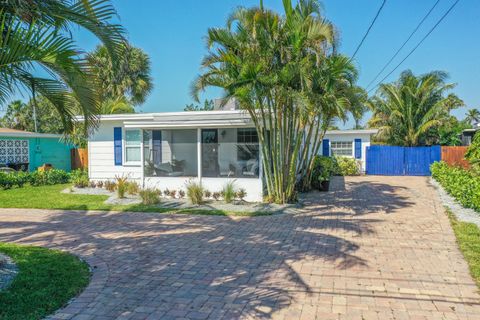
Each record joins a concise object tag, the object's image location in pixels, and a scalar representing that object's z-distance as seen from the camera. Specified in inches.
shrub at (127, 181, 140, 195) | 512.4
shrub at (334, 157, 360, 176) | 874.1
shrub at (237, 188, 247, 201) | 462.0
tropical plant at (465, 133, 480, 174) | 438.0
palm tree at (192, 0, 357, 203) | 368.5
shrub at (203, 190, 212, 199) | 479.2
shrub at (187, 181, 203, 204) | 449.4
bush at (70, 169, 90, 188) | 608.9
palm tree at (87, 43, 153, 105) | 870.4
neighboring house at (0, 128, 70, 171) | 803.4
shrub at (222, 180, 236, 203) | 455.2
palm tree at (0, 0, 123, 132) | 171.8
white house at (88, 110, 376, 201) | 468.4
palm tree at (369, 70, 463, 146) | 896.9
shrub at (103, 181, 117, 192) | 565.3
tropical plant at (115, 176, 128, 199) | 489.4
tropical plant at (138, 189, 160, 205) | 458.0
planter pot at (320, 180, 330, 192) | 584.4
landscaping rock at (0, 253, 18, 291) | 196.7
